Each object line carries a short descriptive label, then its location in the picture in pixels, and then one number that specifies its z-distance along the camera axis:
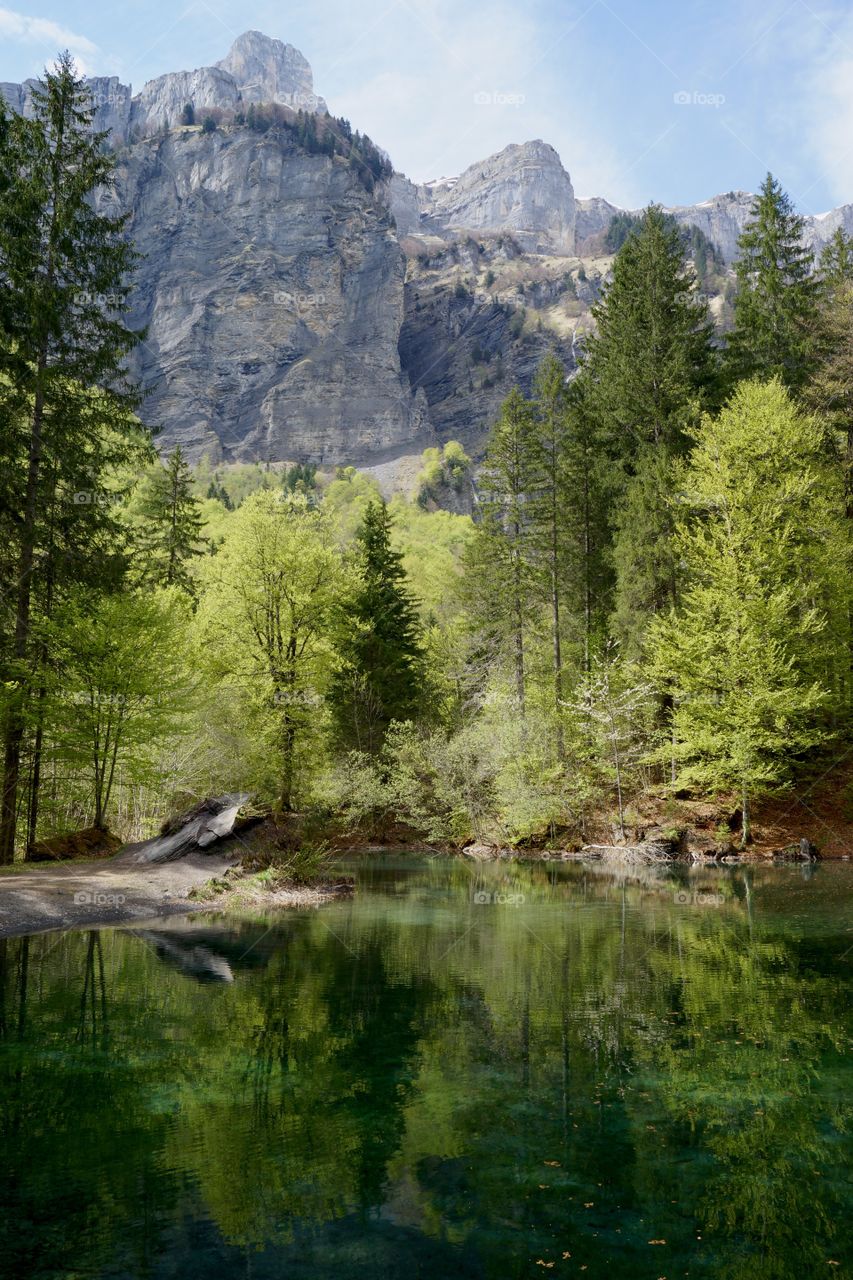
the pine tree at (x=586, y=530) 34.81
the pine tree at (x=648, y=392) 30.77
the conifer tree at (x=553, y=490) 34.16
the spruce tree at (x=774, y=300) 34.25
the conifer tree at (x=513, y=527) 34.38
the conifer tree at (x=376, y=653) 35.75
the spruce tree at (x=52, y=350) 18.86
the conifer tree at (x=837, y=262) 34.75
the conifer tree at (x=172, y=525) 34.66
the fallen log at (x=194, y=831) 20.11
